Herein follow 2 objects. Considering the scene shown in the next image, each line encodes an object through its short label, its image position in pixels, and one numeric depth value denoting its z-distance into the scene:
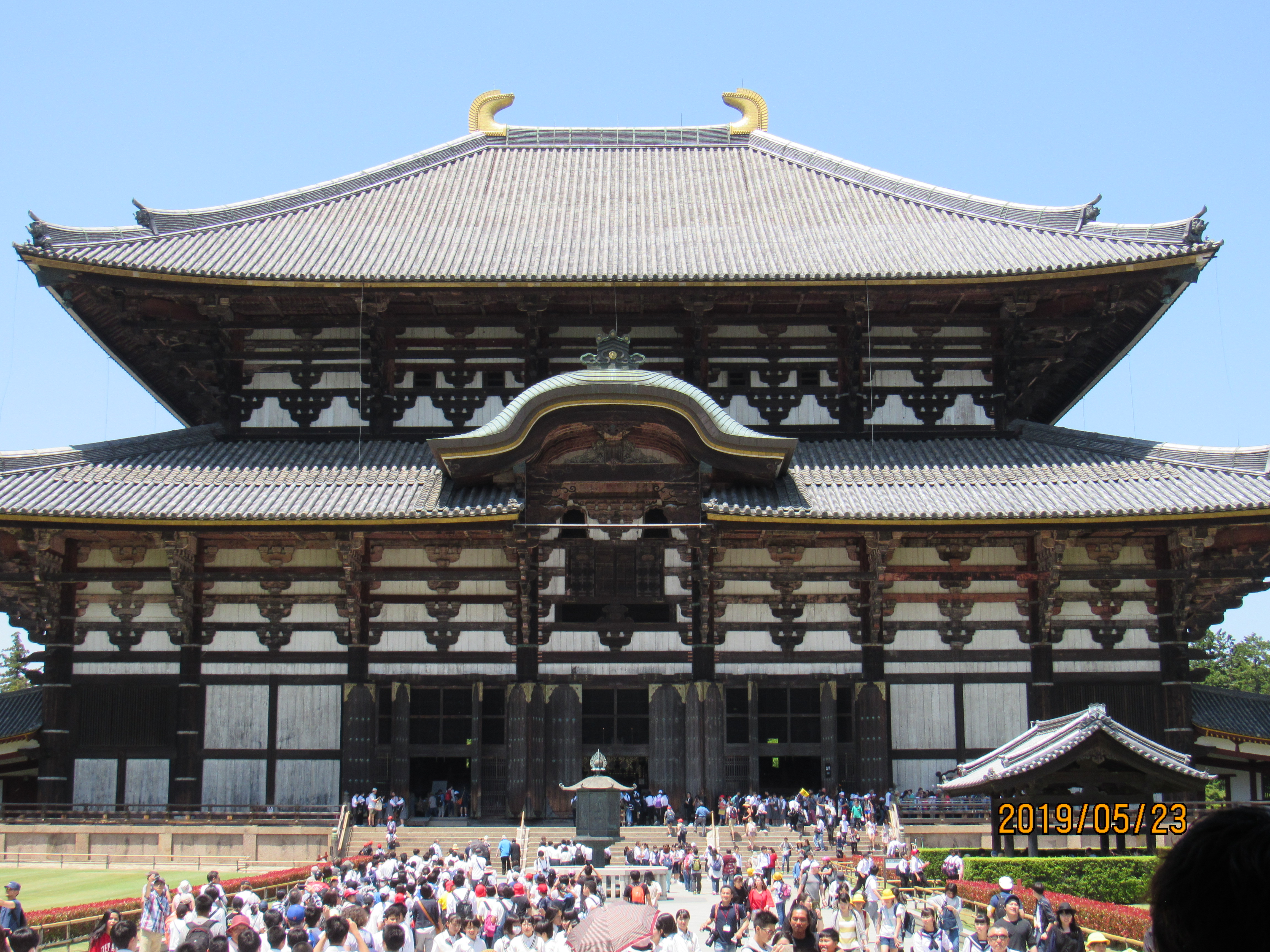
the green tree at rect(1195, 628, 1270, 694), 73.38
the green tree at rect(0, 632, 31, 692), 75.81
